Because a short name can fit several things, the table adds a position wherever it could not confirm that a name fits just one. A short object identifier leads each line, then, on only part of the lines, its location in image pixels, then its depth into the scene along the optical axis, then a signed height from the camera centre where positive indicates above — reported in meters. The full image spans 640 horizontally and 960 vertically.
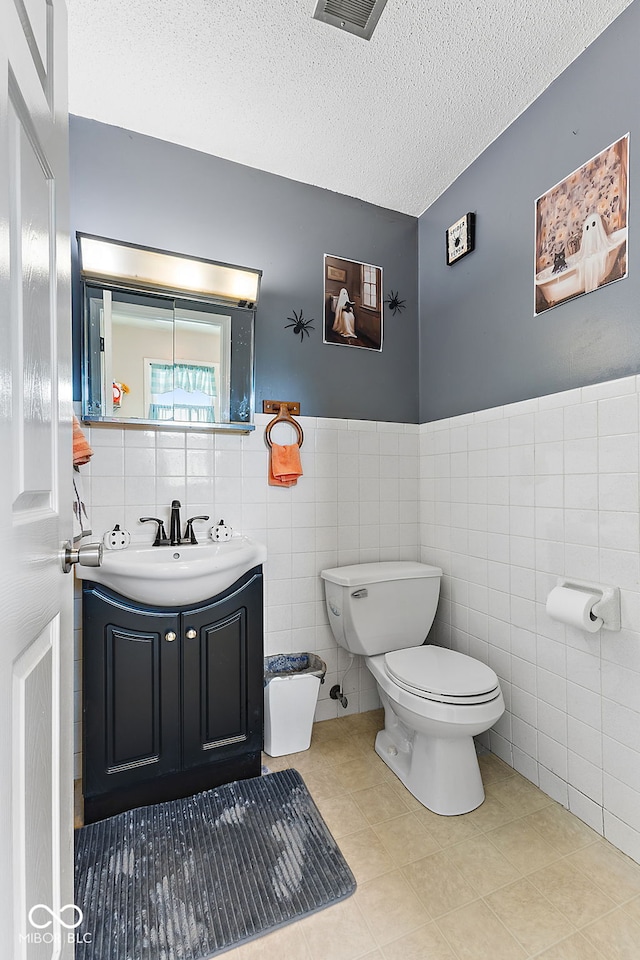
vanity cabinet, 1.46 -0.75
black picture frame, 1.98 +1.06
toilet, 1.48 -0.71
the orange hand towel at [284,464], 1.96 +0.05
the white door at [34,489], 0.48 -0.02
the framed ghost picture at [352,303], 2.15 +0.83
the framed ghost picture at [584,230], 1.40 +0.81
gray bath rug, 1.11 -1.12
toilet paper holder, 1.36 -0.40
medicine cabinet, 1.70 +0.55
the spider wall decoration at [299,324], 2.07 +0.69
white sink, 1.41 -0.30
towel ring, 1.98 +0.24
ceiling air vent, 1.33 +1.38
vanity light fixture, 1.69 +0.81
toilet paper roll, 1.36 -0.41
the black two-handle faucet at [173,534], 1.72 -0.22
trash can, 1.79 -0.93
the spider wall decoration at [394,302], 2.29 +0.88
